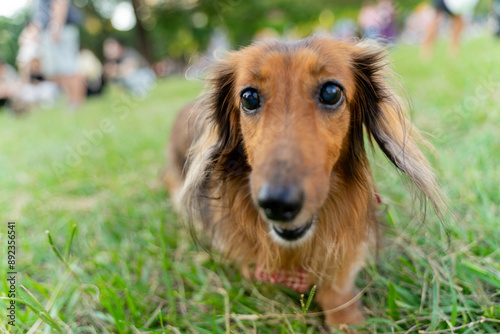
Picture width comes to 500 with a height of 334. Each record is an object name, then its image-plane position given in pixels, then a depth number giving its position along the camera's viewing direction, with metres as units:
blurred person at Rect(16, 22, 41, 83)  7.71
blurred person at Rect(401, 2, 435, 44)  10.81
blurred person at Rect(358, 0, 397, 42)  7.20
